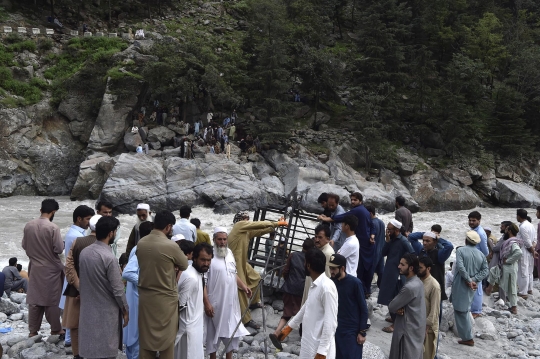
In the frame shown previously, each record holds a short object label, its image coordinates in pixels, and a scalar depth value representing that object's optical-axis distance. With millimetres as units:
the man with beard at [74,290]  5059
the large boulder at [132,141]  25125
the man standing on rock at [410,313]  5238
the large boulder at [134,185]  20984
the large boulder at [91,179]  22906
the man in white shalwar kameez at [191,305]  4816
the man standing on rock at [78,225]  5715
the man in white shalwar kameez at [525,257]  9281
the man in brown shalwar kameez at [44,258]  5895
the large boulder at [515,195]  26453
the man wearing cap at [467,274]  7188
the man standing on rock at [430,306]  5648
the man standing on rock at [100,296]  4520
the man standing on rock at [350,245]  6262
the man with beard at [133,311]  5270
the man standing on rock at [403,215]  8430
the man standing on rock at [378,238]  8091
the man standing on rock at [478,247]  7812
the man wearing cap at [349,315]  4742
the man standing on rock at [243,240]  6574
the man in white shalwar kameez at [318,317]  4332
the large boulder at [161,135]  25359
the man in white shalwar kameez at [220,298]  5523
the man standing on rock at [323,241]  5863
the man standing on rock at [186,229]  6875
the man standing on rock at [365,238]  7332
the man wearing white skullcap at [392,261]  7055
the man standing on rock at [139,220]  6227
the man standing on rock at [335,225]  7480
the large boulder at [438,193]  25922
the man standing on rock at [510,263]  8836
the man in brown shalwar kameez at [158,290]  4480
